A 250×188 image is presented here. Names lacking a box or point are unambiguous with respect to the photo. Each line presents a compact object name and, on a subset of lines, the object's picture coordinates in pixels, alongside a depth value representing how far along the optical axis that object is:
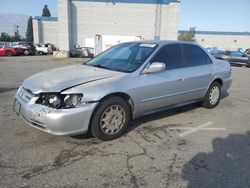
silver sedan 3.53
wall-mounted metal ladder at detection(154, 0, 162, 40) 31.02
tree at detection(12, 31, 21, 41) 74.62
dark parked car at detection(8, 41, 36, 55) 27.86
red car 26.60
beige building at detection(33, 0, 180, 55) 30.80
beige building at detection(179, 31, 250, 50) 57.31
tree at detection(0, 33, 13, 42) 71.62
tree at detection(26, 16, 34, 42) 69.69
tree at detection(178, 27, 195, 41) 54.34
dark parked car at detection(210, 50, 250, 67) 20.00
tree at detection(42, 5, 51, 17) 74.34
